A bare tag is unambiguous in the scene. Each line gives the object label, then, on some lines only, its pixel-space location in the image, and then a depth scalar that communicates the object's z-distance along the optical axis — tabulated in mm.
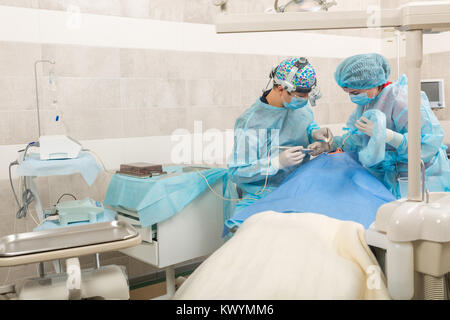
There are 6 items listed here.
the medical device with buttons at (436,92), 3037
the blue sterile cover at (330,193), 1424
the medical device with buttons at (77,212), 1820
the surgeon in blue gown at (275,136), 1841
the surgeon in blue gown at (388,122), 1638
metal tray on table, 936
